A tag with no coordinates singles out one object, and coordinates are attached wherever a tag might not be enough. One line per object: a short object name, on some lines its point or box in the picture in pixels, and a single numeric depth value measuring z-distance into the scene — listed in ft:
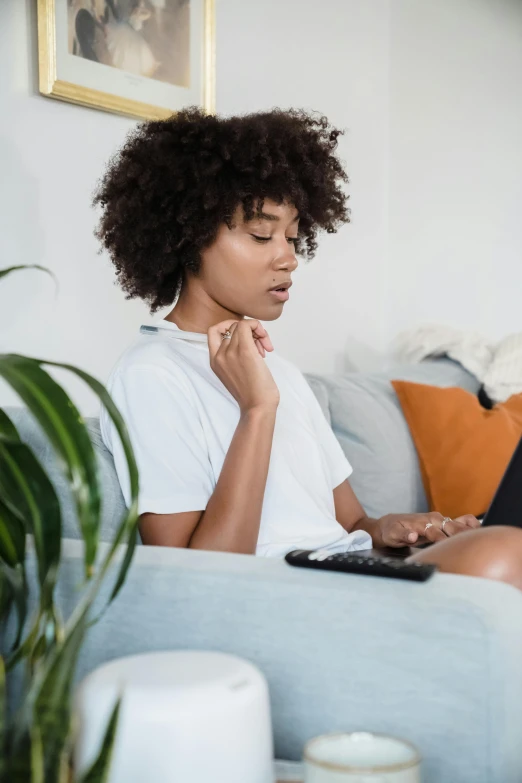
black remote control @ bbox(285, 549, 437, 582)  2.88
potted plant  2.12
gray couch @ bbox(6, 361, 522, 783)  2.68
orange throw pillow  6.87
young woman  4.18
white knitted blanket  7.93
